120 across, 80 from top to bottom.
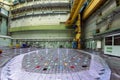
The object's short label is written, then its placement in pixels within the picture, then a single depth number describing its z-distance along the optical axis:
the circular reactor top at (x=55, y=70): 2.04
